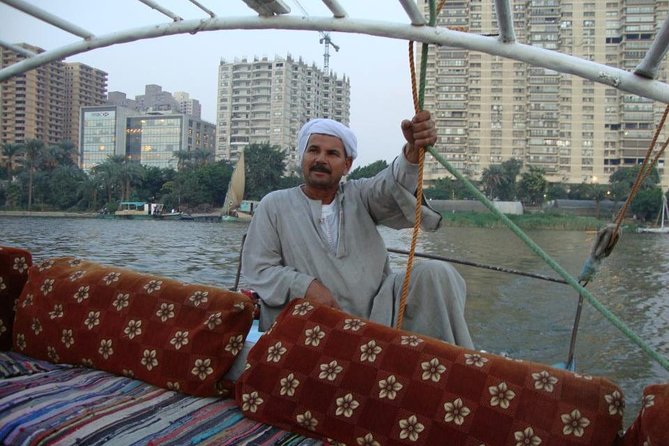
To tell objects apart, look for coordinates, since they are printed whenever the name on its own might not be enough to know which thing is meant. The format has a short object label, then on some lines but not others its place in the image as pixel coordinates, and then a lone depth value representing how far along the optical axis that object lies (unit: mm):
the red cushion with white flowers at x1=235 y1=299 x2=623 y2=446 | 1182
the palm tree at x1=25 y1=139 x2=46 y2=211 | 51062
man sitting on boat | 1822
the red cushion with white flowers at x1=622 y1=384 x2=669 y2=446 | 1025
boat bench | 1206
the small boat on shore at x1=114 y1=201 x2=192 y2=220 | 50344
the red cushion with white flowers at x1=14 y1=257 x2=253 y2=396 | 1612
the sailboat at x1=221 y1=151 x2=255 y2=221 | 40781
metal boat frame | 1584
